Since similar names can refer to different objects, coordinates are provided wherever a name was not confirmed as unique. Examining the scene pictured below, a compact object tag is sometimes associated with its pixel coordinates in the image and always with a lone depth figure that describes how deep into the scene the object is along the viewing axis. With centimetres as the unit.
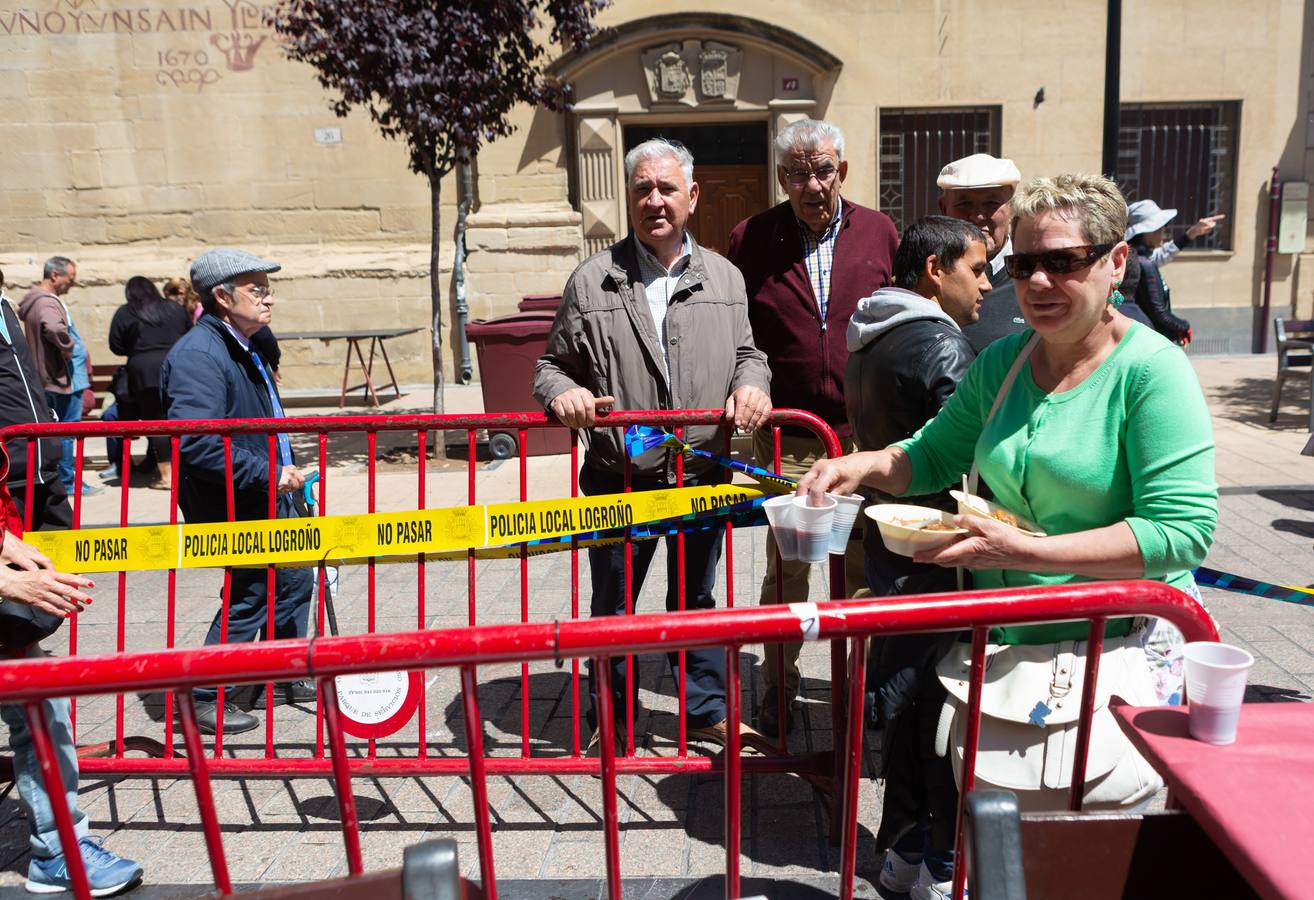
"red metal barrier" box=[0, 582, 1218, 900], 165
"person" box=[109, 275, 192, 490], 856
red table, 139
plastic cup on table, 165
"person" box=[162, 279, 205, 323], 900
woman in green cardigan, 197
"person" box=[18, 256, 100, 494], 784
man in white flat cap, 407
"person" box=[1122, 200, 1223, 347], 712
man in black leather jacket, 246
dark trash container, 893
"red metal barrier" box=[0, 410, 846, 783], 329
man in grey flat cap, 383
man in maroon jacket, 399
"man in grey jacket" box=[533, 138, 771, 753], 353
